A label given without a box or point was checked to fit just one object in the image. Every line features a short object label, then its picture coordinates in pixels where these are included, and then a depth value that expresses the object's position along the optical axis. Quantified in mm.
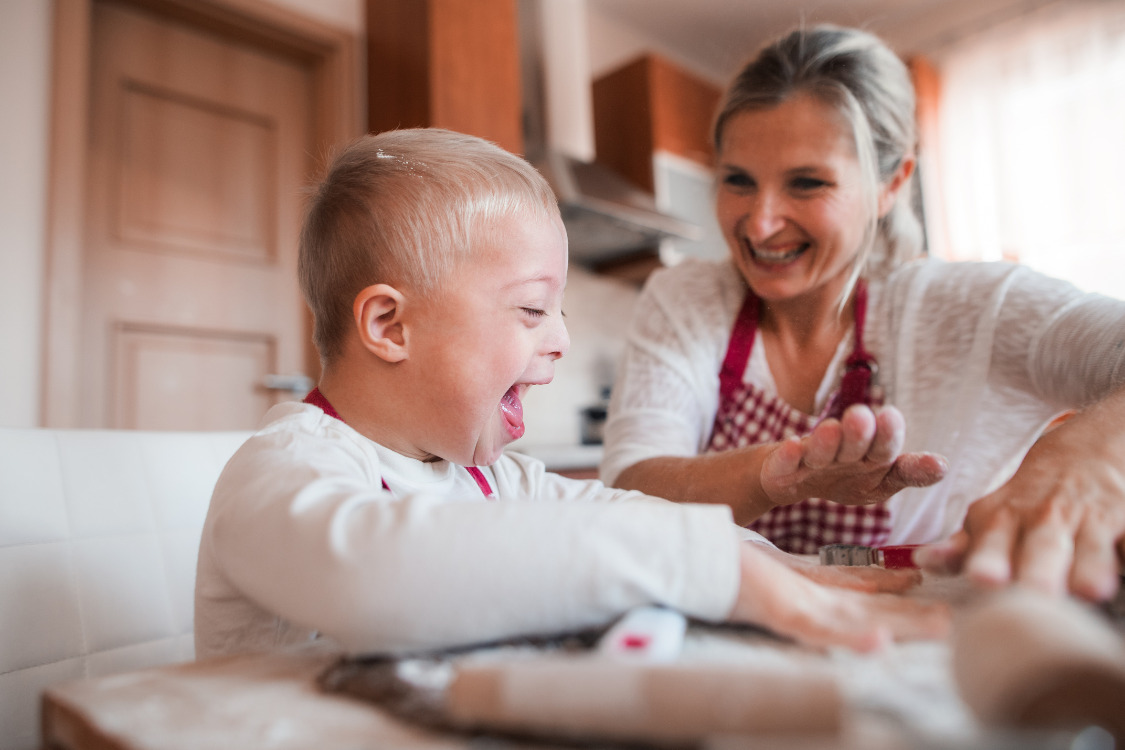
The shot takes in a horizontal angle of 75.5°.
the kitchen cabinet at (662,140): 3492
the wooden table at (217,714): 297
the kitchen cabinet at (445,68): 2543
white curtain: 3307
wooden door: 2266
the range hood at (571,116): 3018
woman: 994
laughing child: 386
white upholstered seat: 695
